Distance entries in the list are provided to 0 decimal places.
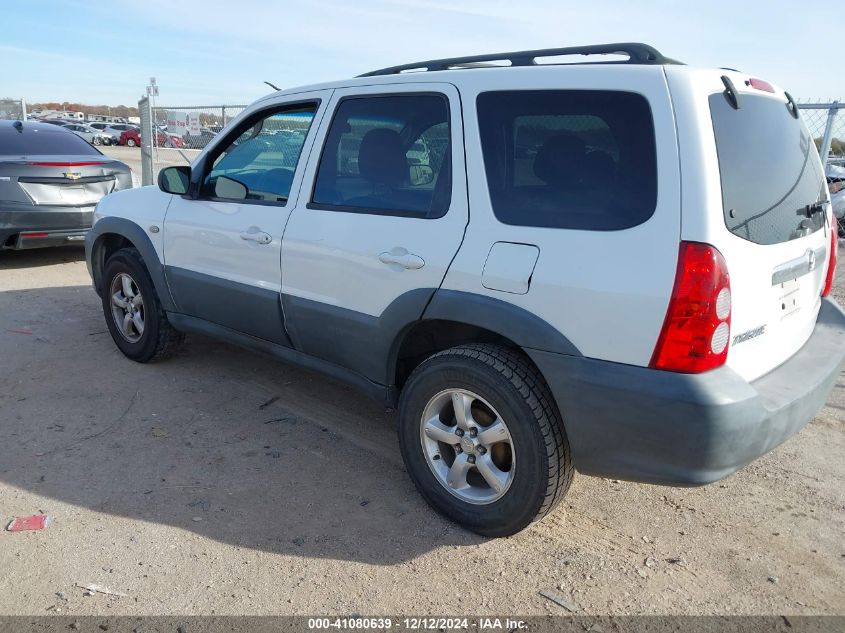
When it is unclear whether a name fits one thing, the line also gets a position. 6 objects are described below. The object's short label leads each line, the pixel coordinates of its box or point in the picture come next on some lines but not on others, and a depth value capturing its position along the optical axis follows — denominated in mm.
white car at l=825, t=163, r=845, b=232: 10445
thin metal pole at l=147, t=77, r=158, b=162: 12770
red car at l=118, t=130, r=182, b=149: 14664
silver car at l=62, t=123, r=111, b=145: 40656
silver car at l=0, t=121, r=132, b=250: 7223
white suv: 2434
